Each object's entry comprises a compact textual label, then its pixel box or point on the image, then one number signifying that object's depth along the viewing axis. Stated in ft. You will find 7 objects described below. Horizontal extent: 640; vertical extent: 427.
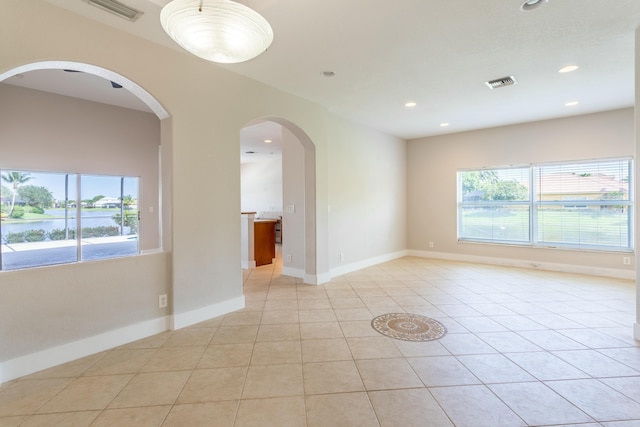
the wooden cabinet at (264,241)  19.86
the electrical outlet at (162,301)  9.69
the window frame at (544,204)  16.22
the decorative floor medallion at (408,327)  9.21
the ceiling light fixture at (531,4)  7.25
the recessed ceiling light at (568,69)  10.96
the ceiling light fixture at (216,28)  4.76
